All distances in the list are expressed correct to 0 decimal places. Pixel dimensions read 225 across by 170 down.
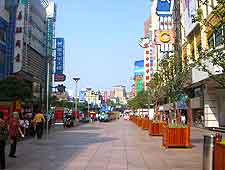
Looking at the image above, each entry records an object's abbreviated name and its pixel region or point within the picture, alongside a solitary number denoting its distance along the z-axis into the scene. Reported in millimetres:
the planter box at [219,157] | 6028
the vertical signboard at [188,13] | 28415
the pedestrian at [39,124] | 17089
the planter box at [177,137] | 12722
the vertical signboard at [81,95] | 84625
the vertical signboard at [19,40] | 38308
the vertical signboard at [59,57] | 48023
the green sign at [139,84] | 78865
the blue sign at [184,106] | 35309
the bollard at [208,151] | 6657
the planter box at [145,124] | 26057
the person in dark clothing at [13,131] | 10012
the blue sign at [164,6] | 38038
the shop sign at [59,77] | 45703
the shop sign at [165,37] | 36426
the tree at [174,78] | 16147
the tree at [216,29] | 6933
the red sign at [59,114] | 40558
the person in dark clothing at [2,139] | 8292
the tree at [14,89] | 27775
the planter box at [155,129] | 19491
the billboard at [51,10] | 65694
